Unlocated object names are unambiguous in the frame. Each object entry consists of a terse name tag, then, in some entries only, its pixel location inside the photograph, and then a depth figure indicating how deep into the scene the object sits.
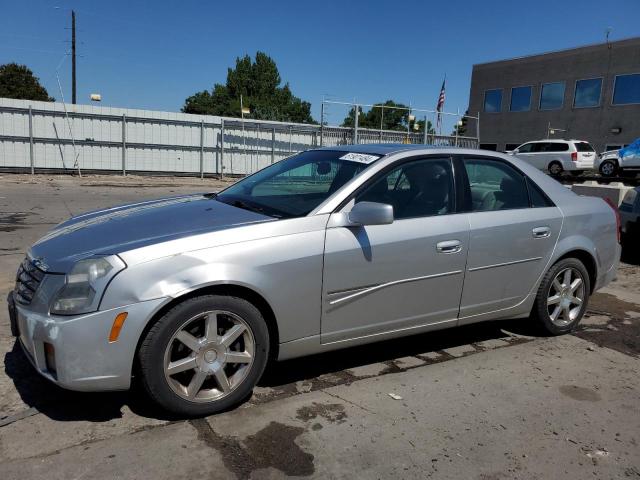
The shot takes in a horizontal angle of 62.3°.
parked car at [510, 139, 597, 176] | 24.22
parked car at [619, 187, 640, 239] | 7.70
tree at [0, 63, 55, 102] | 58.56
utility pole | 37.47
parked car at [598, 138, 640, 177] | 22.98
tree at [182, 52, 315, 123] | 80.88
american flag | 27.91
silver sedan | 2.70
